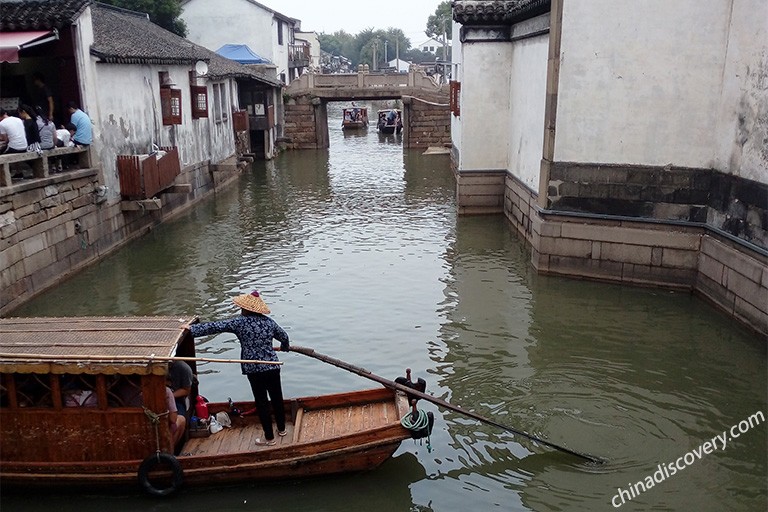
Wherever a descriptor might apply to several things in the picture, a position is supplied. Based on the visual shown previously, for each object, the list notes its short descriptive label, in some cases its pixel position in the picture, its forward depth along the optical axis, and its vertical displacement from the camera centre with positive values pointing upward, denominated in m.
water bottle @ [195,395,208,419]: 7.77 -3.49
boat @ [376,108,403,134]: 46.34 -2.05
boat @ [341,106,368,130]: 49.96 -1.96
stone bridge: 37.62 -0.83
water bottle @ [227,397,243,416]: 7.86 -3.54
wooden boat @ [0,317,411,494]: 6.69 -3.29
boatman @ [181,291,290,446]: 7.17 -2.59
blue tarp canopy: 39.03 +2.19
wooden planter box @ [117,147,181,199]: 16.06 -1.92
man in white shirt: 12.50 -0.71
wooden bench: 11.81 -1.22
